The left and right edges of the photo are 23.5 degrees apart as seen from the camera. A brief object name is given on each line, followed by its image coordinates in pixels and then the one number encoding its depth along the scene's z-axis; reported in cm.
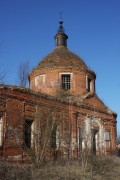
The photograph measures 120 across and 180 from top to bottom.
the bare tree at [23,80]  3408
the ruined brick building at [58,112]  1625
